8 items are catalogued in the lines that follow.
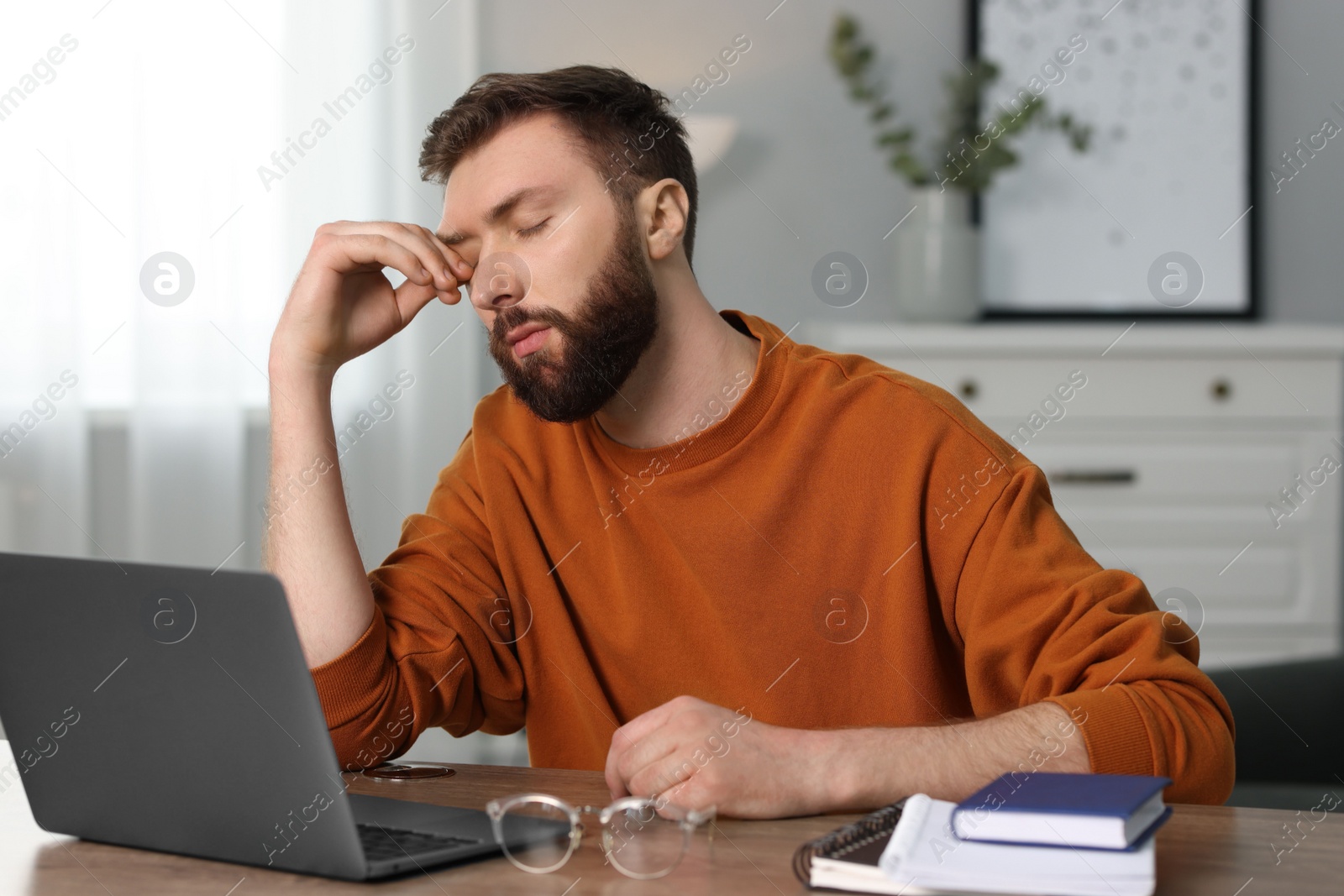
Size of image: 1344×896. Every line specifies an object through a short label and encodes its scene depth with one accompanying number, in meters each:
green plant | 3.15
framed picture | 3.23
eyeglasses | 0.78
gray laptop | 0.76
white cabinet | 2.81
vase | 3.07
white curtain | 2.75
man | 1.19
